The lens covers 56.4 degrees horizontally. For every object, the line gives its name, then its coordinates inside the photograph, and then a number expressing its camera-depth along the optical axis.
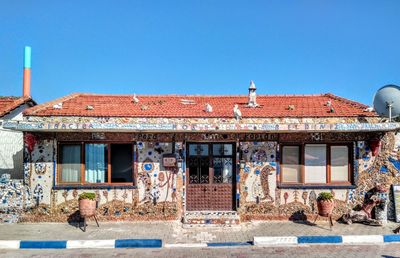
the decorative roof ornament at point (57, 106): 12.85
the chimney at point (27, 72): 20.47
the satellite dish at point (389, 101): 11.83
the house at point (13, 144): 15.35
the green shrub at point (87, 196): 11.25
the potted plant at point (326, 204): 11.57
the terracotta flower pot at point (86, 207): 11.23
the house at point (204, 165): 12.12
